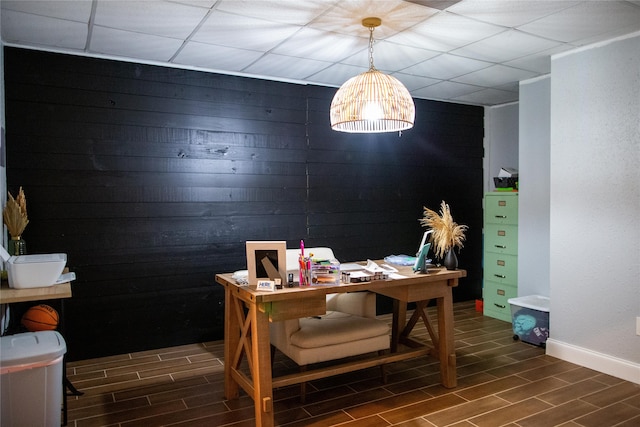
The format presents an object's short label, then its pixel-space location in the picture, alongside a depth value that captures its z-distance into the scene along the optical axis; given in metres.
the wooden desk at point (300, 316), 2.59
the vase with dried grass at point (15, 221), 3.28
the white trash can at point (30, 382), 2.24
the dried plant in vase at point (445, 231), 3.35
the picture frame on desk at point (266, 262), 2.77
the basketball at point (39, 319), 2.84
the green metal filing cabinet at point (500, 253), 4.91
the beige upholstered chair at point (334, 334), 2.90
